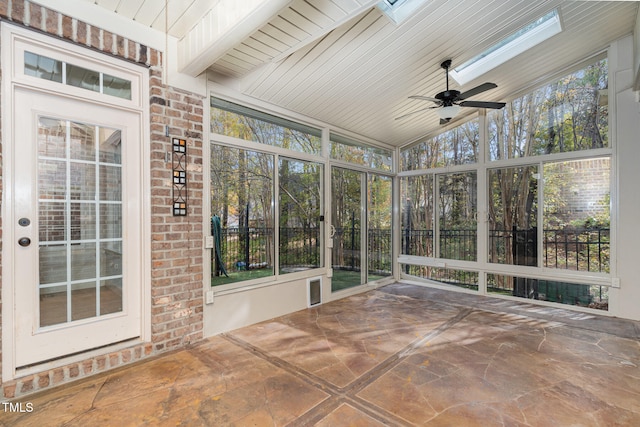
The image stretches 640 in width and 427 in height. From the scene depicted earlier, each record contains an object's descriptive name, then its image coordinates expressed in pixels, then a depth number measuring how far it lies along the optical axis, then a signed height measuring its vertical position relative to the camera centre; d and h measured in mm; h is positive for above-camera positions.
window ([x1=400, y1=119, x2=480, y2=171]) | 5023 +1154
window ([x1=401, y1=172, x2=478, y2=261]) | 5043 -43
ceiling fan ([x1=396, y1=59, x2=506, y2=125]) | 3244 +1304
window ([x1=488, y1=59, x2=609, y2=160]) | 4008 +1381
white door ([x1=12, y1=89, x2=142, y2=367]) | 2146 -74
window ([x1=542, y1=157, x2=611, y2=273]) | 3955 -32
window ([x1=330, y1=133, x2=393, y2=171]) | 4660 +1056
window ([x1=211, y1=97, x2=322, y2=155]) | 3270 +1086
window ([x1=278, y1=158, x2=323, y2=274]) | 3912 +7
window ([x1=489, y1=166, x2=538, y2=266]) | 4480 -31
